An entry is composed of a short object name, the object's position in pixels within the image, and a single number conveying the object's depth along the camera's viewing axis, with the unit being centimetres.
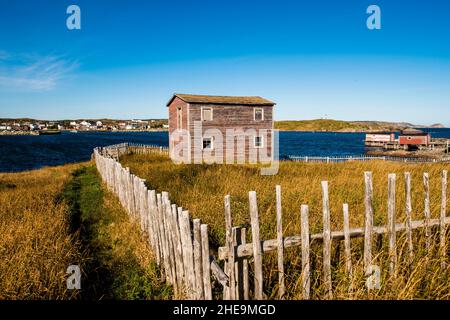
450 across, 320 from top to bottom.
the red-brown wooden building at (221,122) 2170
